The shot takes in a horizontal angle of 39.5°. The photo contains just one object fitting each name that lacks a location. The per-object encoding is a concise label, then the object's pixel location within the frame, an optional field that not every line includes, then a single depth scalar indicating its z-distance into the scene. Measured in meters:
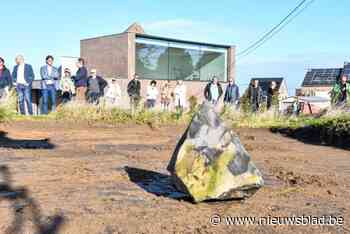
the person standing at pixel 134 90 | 15.24
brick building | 21.02
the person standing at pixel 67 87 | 14.73
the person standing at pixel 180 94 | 17.27
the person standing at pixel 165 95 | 17.70
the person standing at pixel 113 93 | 15.56
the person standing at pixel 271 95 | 16.83
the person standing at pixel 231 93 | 16.77
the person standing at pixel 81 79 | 14.62
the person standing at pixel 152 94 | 16.64
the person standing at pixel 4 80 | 13.48
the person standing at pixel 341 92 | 15.00
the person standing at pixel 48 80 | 13.81
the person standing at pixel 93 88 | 14.89
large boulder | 5.30
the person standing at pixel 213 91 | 16.55
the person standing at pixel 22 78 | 13.55
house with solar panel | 47.46
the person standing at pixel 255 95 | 16.53
